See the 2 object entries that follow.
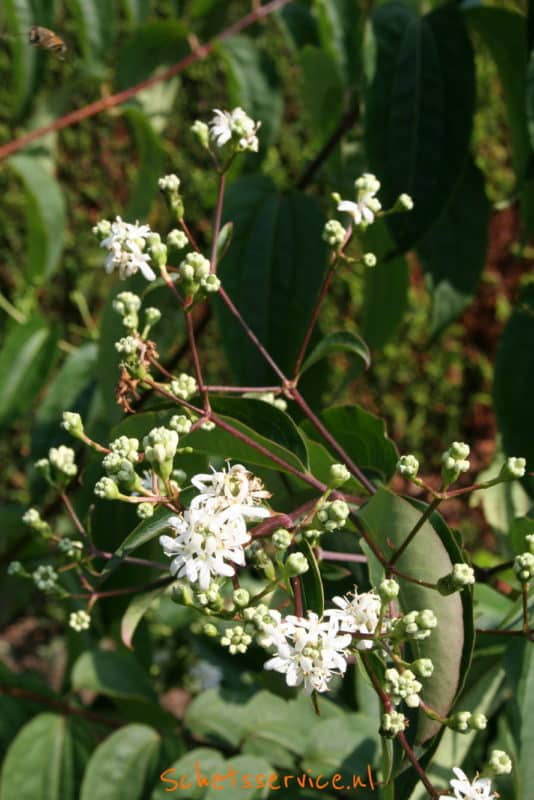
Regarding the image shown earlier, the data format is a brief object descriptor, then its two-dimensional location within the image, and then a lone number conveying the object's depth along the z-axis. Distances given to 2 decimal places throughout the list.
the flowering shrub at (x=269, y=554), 0.49
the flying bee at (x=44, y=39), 0.65
